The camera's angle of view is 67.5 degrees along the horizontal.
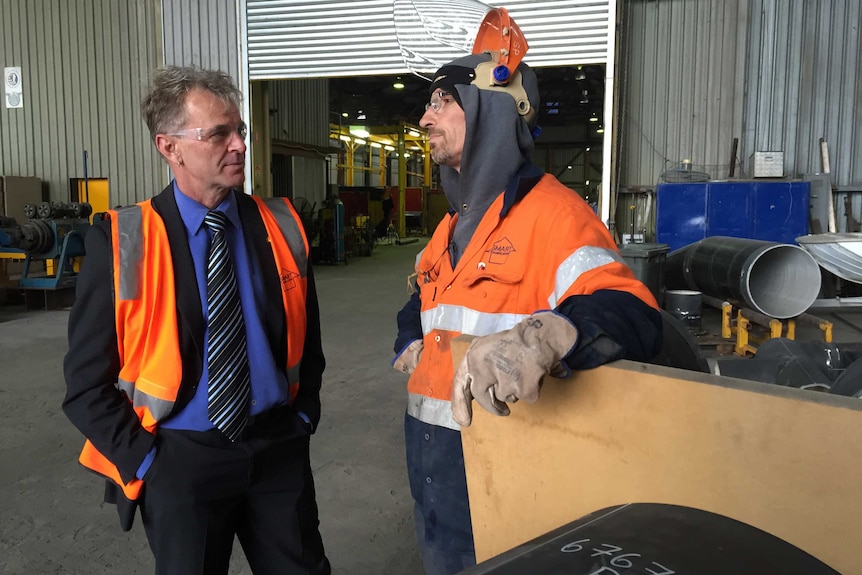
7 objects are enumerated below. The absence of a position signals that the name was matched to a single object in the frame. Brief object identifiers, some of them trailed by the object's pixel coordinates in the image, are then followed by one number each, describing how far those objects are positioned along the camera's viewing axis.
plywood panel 0.76
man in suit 1.50
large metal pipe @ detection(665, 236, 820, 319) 5.84
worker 1.22
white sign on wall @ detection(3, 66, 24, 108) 12.27
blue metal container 7.85
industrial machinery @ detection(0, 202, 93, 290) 8.04
